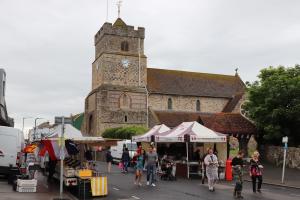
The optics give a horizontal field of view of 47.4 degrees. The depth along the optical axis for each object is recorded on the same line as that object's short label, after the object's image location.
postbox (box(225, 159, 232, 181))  18.80
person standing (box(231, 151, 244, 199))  12.24
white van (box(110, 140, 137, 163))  27.76
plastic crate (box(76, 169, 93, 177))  12.33
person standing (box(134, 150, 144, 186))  15.38
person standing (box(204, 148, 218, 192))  13.89
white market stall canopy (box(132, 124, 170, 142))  21.66
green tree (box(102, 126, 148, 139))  36.70
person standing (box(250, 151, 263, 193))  13.67
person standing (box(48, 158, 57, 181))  16.23
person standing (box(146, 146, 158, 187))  15.07
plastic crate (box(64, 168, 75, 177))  12.99
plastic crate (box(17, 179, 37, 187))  12.29
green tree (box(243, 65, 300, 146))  25.42
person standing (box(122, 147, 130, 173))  21.15
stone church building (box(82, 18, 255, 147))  44.73
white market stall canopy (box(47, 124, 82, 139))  13.85
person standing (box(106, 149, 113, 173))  22.22
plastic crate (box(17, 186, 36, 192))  12.28
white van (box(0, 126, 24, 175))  14.51
